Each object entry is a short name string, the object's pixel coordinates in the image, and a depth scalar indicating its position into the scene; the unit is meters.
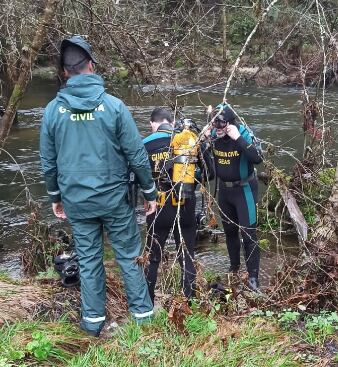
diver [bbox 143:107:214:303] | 4.39
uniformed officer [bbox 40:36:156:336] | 3.75
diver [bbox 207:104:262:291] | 5.04
